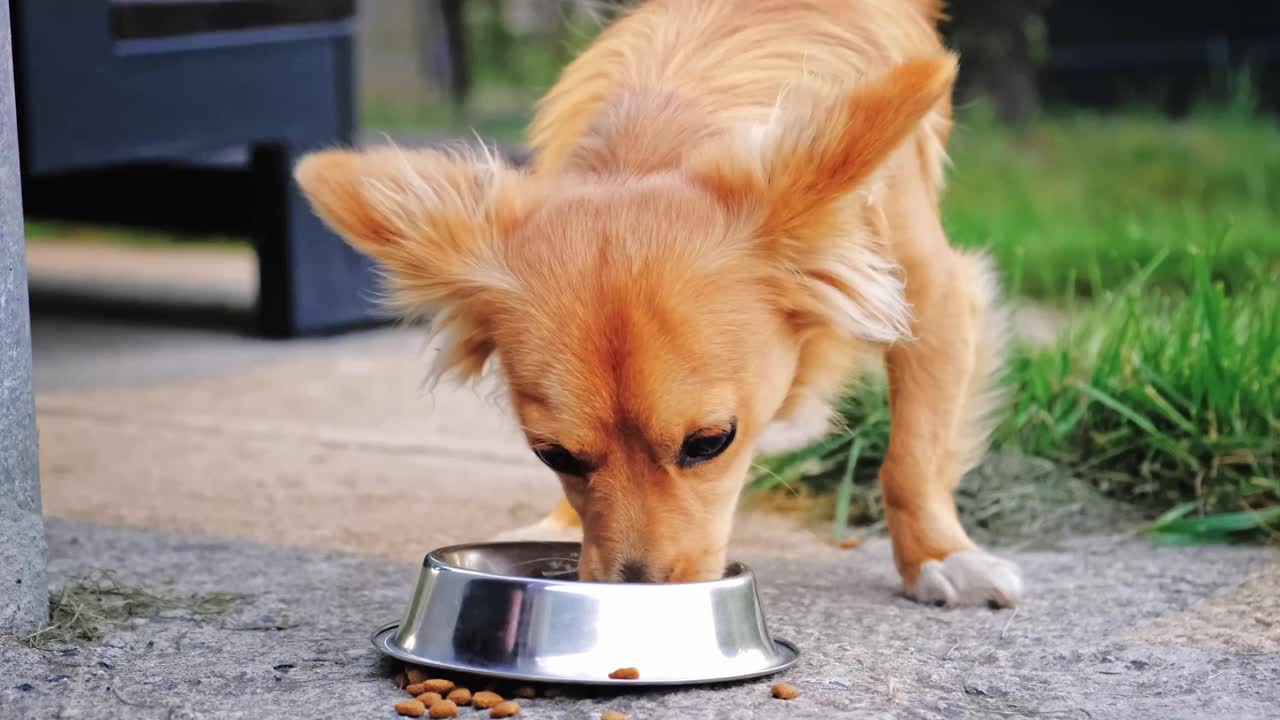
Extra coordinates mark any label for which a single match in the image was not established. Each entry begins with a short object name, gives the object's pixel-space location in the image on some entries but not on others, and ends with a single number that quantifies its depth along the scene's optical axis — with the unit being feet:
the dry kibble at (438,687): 7.15
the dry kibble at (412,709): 6.91
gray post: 7.57
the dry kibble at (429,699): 6.96
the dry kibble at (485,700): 7.01
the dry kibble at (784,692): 7.22
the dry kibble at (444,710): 6.87
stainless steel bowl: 7.12
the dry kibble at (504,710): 6.91
